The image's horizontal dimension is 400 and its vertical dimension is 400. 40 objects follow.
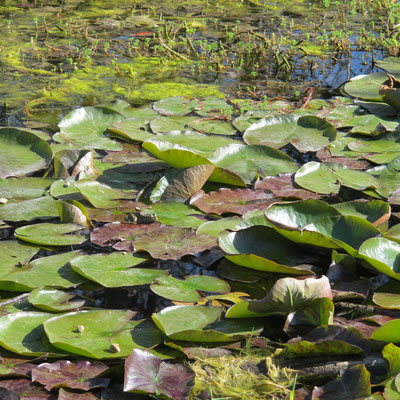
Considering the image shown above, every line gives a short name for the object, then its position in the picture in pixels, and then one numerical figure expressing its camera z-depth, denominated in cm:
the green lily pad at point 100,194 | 451
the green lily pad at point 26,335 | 298
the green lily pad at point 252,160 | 498
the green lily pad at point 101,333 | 296
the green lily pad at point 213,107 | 633
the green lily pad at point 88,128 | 558
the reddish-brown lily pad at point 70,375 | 278
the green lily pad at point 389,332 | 281
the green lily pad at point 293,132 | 552
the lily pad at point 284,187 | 461
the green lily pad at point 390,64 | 775
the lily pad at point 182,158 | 459
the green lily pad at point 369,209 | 387
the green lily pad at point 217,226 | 408
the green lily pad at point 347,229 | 365
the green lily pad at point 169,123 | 586
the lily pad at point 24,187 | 471
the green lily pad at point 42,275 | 352
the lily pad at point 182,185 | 452
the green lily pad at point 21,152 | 505
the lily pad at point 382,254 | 338
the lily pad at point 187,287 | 343
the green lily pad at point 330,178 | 467
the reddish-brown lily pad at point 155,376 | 269
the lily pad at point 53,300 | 330
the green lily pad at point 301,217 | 361
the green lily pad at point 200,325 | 300
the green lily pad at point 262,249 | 362
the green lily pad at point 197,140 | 543
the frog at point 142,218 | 429
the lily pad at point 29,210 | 437
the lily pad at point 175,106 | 633
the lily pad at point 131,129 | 567
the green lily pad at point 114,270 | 357
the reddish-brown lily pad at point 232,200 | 441
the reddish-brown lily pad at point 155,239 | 386
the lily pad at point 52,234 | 402
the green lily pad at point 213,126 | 590
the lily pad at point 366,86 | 670
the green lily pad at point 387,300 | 320
